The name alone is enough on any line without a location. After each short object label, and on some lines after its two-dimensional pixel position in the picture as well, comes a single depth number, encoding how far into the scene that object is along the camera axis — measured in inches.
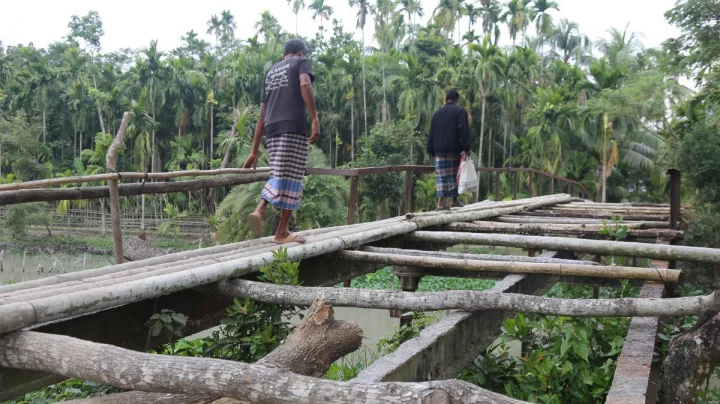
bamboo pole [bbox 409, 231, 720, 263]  120.5
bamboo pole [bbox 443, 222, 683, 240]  156.8
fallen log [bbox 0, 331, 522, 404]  49.8
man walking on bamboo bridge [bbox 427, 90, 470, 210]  217.6
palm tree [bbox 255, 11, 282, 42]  1358.3
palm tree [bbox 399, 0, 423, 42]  1286.4
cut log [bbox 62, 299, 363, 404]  67.7
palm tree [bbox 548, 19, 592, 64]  1204.5
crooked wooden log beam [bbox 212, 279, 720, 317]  81.4
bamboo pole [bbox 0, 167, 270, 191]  126.8
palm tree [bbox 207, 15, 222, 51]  1505.7
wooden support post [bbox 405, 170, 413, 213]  236.1
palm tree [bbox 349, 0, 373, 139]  1124.5
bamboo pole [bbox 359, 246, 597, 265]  123.2
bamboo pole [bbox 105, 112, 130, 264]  135.0
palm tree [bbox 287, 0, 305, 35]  1341.0
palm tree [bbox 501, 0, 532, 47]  1139.3
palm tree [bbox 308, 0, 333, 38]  1338.1
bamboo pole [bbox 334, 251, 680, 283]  106.1
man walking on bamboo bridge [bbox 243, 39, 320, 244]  131.3
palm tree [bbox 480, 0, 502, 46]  1178.0
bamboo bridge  58.3
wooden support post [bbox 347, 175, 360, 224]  198.8
